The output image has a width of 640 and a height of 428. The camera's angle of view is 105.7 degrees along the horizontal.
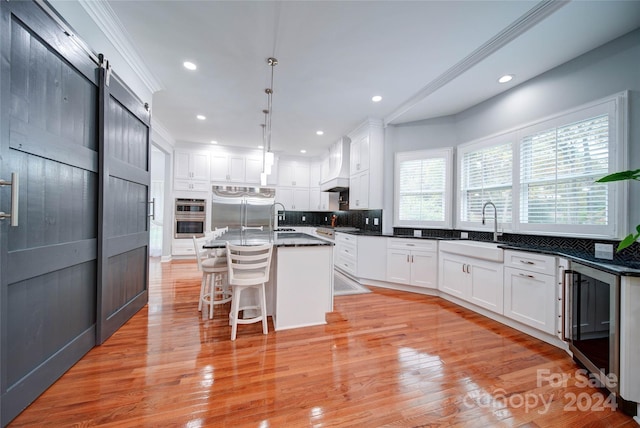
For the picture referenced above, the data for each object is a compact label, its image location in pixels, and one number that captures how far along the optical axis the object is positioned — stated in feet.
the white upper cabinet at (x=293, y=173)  22.34
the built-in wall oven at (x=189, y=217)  18.56
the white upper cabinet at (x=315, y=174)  23.06
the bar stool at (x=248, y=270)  7.22
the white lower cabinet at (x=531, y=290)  7.13
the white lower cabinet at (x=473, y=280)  8.70
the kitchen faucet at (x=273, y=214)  21.37
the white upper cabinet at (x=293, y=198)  22.34
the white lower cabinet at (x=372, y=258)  12.71
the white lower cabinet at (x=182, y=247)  18.51
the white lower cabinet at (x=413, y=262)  11.45
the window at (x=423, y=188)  12.48
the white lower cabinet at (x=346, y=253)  13.73
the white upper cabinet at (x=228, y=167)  19.77
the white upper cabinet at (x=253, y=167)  20.48
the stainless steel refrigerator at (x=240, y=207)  19.52
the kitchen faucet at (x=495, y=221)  9.98
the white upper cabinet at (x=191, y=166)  18.84
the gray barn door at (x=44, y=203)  4.18
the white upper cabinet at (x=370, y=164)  13.94
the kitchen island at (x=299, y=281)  7.98
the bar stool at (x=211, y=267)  8.83
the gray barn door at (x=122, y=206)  6.79
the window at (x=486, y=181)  10.01
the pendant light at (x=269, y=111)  8.66
